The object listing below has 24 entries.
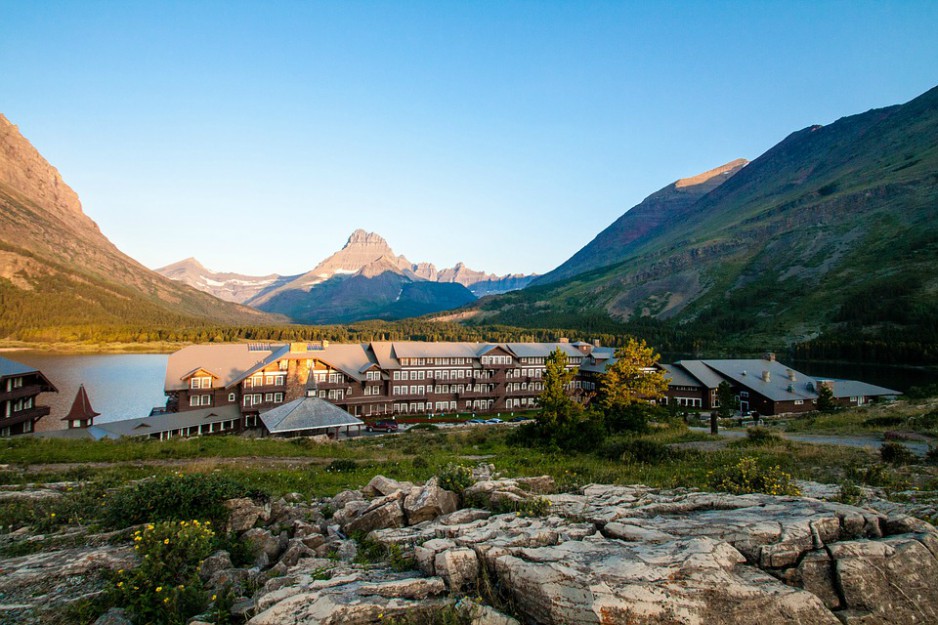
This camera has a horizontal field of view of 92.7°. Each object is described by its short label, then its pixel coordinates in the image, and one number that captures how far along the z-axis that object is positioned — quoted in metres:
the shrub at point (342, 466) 23.80
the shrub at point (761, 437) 28.33
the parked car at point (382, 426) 61.11
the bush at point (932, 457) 20.38
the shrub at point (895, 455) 20.50
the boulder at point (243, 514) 11.84
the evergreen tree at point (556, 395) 36.41
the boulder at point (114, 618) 7.96
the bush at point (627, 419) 38.19
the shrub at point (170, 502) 11.89
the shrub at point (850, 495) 11.60
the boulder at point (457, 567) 8.23
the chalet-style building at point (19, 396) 44.78
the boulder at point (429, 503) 11.92
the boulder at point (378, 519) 11.86
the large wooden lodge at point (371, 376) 61.03
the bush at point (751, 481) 12.59
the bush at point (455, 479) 13.12
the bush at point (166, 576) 8.21
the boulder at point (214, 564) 9.50
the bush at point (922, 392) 65.44
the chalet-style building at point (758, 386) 72.69
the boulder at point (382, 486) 14.95
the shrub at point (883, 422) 37.08
